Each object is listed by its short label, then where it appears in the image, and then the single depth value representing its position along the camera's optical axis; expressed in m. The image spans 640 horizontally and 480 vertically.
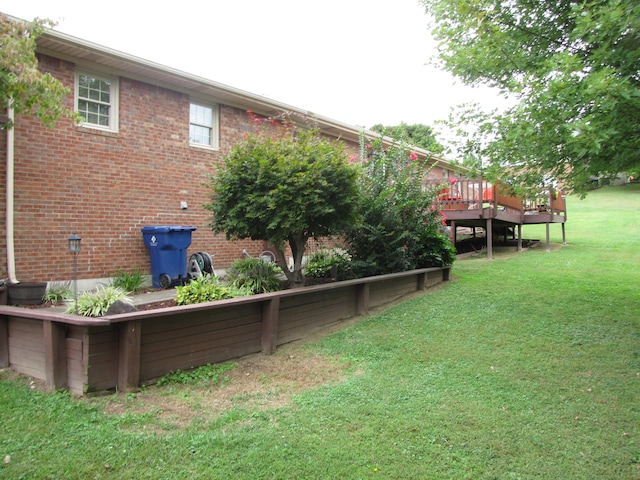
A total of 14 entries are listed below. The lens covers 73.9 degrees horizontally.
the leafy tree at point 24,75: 3.94
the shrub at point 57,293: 6.26
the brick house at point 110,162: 6.72
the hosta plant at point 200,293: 4.94
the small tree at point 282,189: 5.36
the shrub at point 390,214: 7.68
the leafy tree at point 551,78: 3.82
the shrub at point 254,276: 5.87
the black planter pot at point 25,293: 6.01
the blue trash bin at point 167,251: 7.64
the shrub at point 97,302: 4.20
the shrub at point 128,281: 7.31
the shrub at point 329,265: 7.42
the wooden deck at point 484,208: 12.40
